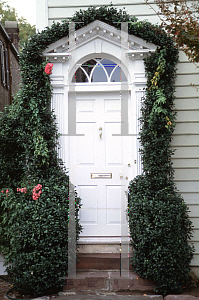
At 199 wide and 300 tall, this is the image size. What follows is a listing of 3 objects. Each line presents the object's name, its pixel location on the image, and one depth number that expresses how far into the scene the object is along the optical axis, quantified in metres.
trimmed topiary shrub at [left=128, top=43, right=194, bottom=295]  4.08
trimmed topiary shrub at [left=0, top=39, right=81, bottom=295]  4.05
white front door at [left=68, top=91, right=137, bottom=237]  5.02
